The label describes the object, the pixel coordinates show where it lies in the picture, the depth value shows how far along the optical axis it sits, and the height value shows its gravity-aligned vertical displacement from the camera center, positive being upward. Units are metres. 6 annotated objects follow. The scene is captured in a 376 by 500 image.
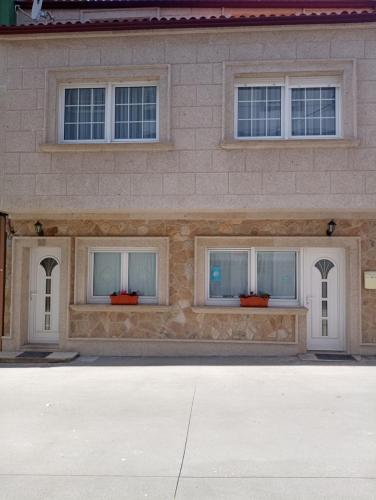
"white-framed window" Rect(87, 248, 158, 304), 9.69 -0.06
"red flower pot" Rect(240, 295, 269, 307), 9.20 -0.60
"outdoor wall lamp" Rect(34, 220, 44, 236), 9.62 +0.86
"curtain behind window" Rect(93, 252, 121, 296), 9.79 -0.06
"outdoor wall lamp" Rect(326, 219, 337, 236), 9.08 +0.87
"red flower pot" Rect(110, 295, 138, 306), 9.44 -0.61
